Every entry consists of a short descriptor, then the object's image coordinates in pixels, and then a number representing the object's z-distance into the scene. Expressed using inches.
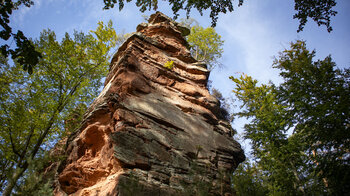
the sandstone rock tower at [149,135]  237.9
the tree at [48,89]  356.2
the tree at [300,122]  356.2
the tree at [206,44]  911.7
